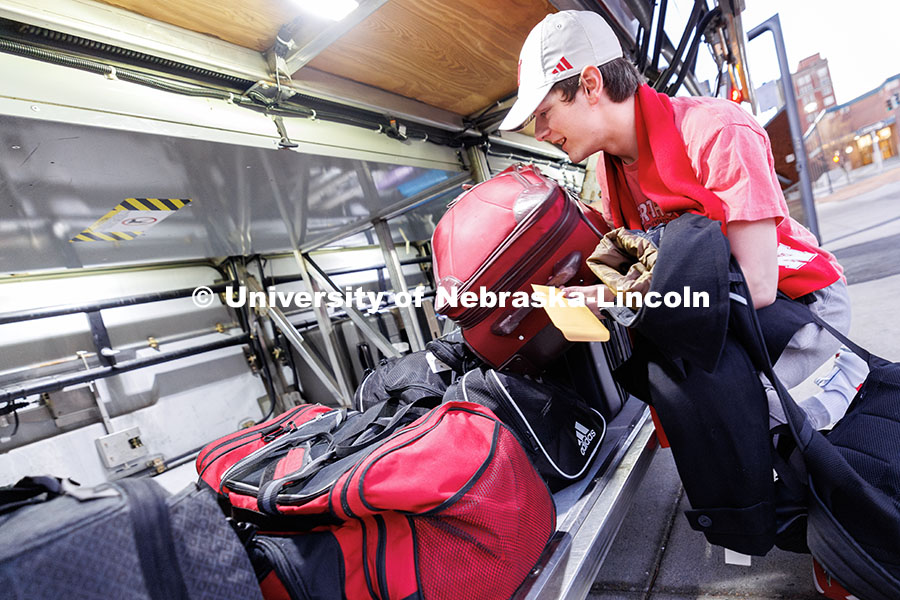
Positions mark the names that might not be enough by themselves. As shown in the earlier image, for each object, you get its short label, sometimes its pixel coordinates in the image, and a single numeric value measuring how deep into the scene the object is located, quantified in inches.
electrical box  107.7
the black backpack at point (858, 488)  29.8
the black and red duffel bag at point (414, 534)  32.5
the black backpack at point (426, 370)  61.7
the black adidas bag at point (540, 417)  47.3
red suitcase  45.9
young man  35.4
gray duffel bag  19.6
